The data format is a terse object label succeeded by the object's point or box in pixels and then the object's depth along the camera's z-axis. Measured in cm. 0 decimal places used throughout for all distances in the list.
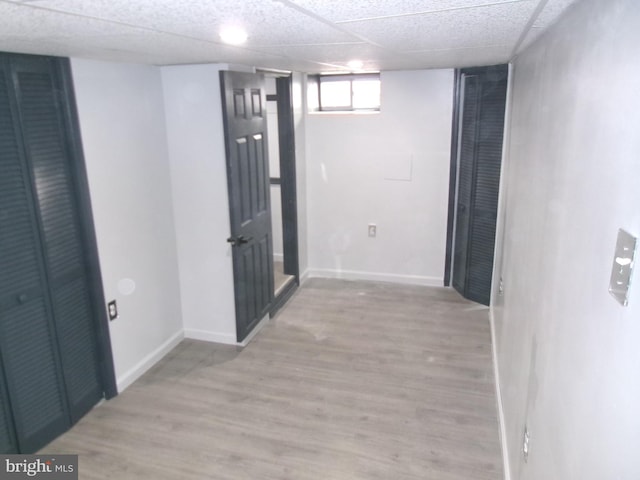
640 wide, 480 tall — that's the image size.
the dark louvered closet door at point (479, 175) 417
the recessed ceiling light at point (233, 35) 174
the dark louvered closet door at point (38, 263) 249
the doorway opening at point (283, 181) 470
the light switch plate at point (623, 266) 97
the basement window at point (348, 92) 501
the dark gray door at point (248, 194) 356
